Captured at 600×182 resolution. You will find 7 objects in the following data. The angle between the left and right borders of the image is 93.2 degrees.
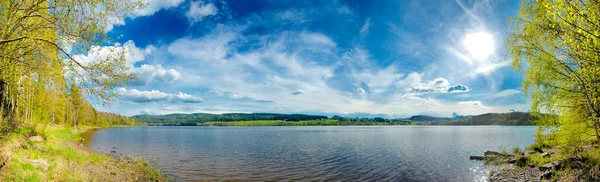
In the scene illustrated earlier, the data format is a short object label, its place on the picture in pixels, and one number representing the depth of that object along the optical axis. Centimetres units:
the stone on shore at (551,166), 2061
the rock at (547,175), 2012
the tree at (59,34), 1165
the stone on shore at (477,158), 3510
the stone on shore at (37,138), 2338
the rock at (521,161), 2631
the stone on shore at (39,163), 1445
